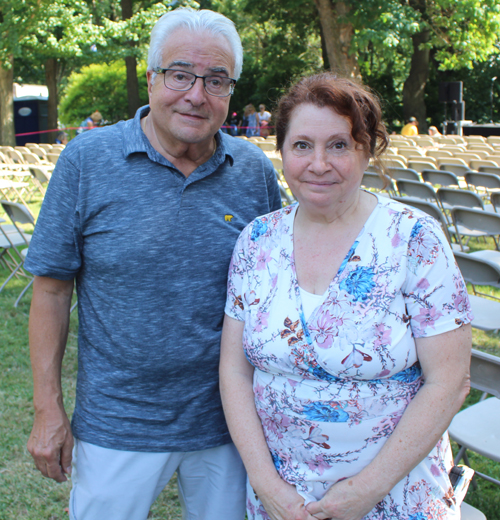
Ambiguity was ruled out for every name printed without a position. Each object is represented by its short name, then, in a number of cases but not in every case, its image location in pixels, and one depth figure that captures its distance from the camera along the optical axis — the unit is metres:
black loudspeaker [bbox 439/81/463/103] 24.41
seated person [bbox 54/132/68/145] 22.73
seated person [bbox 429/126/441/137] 19.77
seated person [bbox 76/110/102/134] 21.28
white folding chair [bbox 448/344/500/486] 2.28
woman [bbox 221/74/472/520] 1.54
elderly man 1.77
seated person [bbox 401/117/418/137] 20.30
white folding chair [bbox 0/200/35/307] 5.63
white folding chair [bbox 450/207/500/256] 5.43
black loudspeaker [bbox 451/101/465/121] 24.05
